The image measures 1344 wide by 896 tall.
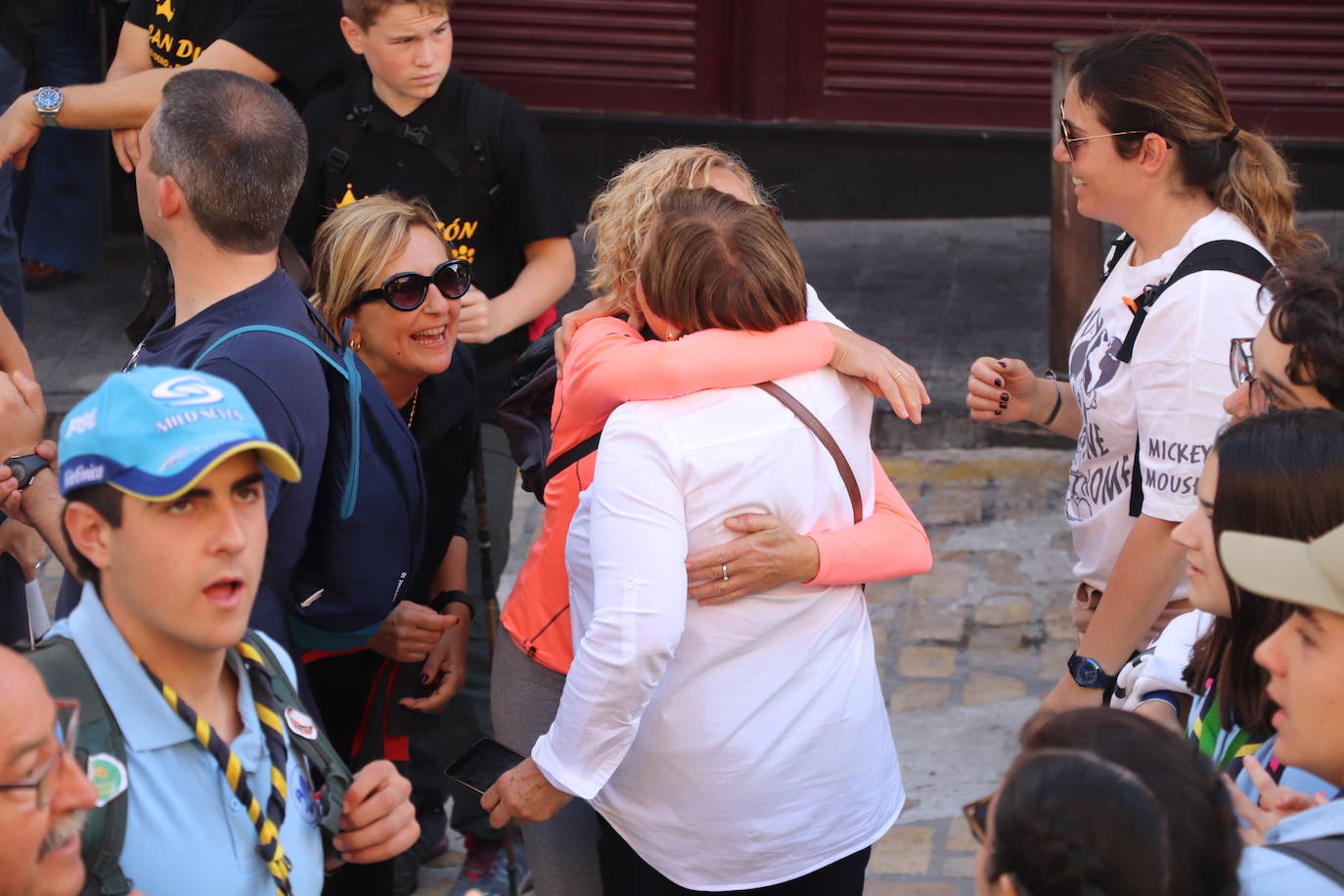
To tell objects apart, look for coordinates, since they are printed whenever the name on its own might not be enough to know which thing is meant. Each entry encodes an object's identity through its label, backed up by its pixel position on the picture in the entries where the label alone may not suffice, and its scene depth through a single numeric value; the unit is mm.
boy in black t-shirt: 8148
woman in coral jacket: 5289
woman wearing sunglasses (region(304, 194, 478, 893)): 6789
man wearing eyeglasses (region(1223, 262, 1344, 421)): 5020
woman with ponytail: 5949
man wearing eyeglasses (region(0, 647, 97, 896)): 3439
